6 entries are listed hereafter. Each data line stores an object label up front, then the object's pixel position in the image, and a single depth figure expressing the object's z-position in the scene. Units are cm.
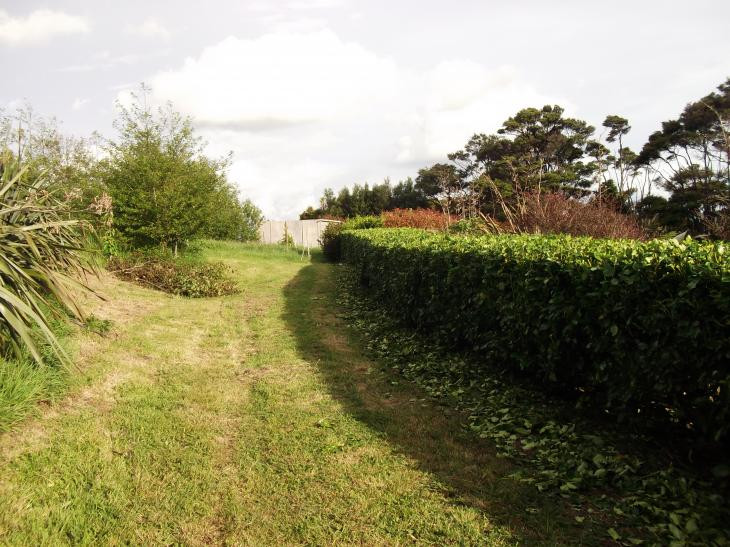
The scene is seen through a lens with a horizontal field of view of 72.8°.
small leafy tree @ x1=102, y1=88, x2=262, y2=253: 1312
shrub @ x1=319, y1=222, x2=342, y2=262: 2172
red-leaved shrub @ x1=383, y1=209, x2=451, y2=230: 1930
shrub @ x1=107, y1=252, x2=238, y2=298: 1123
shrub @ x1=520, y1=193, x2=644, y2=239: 1002
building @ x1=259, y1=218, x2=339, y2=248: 2803
